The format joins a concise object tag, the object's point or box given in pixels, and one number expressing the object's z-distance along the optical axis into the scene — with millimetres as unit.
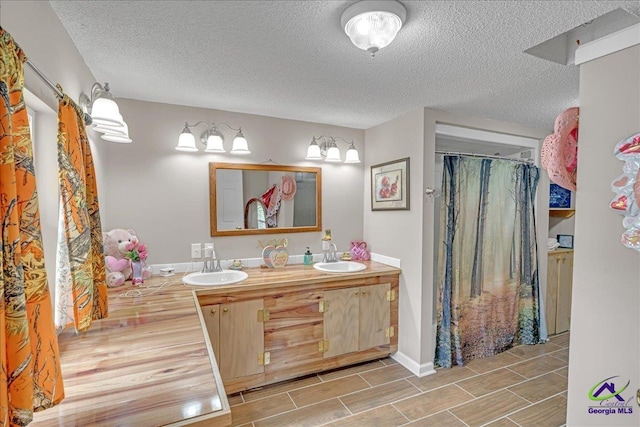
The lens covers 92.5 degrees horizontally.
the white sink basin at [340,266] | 2880
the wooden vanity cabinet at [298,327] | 2227
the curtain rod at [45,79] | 1011
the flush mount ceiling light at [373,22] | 1212
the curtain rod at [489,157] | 2725
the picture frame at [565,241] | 3645
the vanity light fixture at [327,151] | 2900
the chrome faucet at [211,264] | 2585
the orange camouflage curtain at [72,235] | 1244
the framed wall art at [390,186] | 2719
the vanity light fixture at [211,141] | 2416
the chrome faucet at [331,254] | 3056
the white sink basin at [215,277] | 2365
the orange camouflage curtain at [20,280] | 736
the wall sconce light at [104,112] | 1500
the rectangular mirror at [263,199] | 2736
